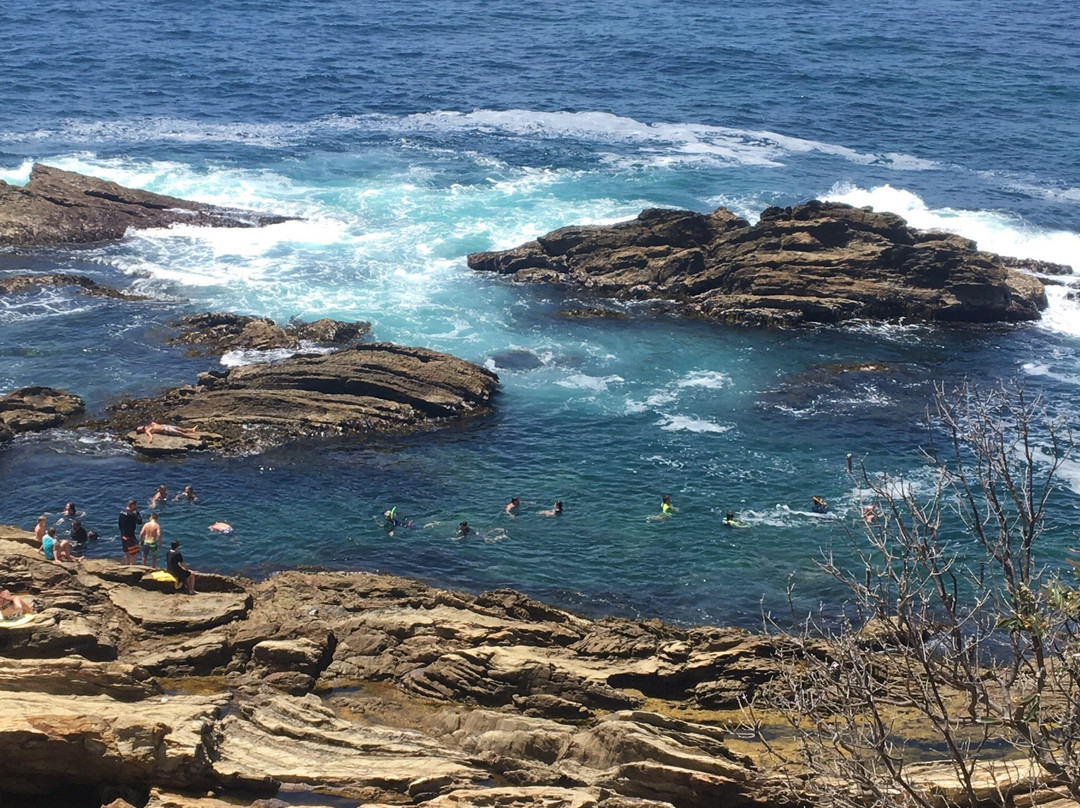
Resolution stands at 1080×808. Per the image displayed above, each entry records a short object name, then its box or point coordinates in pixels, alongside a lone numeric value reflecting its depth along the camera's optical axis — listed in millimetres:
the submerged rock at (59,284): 52250
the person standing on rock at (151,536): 31766
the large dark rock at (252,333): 47344
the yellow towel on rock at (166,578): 28453
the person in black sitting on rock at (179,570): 28219
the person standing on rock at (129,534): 32156
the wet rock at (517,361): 47375
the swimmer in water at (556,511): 36406
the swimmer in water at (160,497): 35688
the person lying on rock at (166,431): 39656
